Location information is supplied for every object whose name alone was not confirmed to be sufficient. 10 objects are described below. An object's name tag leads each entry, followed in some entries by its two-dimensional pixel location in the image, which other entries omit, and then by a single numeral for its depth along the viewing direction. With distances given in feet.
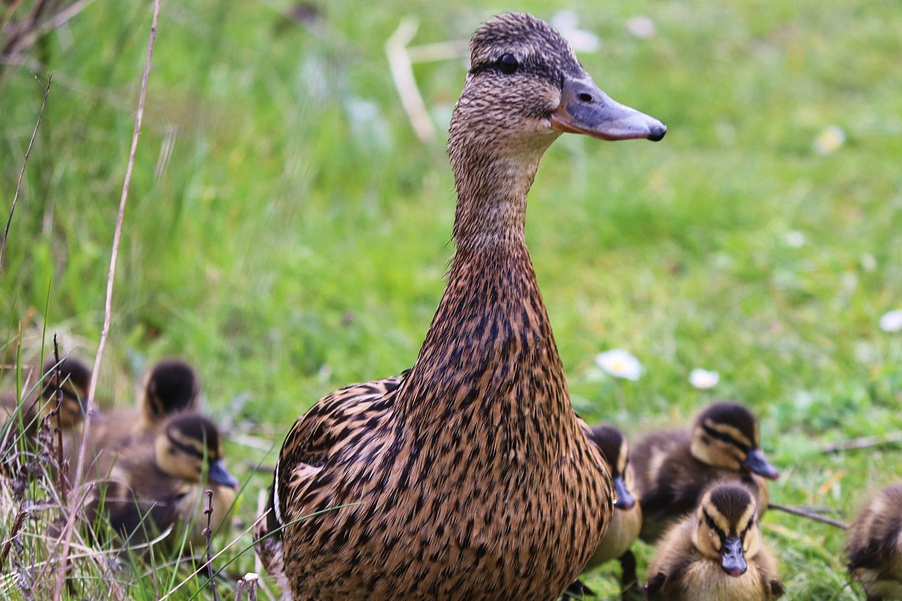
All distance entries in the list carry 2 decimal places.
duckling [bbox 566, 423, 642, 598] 20.81
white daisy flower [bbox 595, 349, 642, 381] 28.76
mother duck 15.69
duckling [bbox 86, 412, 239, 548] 22.68
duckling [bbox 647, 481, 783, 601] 19.35
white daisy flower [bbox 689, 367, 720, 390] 28.37
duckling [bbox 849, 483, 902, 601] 19.33
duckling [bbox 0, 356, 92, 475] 22.89
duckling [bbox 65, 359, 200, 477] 25.44
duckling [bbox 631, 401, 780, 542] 22.88
